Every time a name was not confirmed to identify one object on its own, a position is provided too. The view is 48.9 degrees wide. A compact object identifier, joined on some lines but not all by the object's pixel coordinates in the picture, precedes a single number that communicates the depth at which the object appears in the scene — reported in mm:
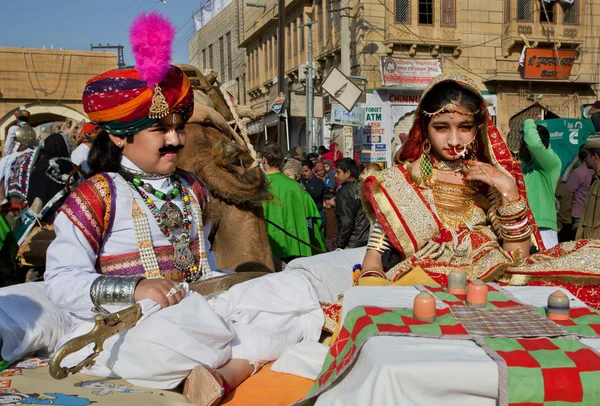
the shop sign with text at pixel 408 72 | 22750
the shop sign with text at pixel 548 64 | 23594
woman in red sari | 3002
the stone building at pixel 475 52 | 23062
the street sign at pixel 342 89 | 11586
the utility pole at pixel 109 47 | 44812
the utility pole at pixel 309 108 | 16145
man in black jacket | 7484
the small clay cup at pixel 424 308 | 2156
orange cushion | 2512
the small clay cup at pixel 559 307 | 2252
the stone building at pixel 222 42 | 40844
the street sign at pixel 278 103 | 14523
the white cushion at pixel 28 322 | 2730
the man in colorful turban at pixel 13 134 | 7661
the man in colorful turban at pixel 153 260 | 2469
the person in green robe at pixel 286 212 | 6918
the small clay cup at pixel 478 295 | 2367
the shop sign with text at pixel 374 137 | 20953
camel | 5082
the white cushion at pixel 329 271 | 3564
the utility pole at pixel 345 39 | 23672
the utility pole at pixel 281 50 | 16203
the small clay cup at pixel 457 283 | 2549
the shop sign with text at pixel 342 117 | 13633
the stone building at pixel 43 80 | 19906
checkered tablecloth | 1814
